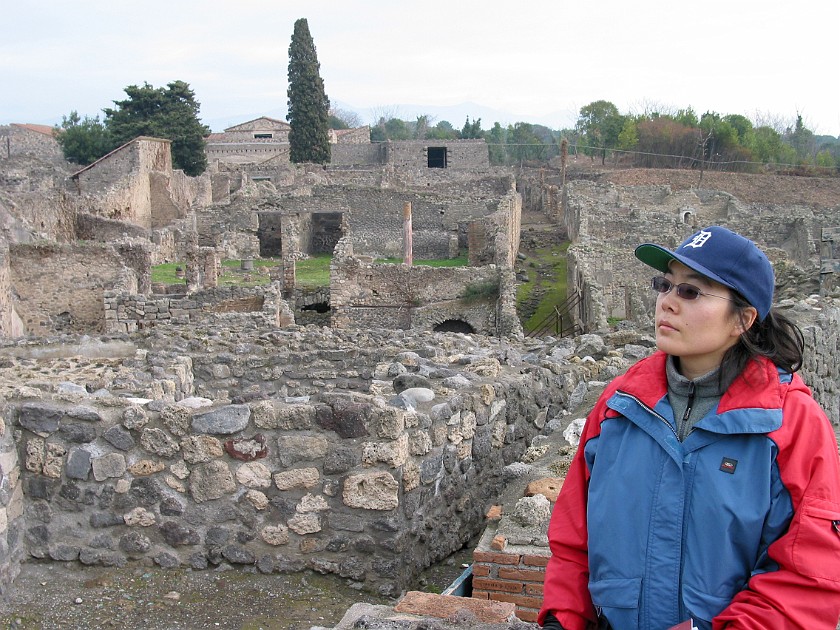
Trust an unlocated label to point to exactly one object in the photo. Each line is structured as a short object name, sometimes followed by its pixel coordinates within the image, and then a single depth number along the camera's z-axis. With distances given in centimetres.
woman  230
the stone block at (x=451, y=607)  334
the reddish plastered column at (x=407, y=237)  2303
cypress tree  4956
